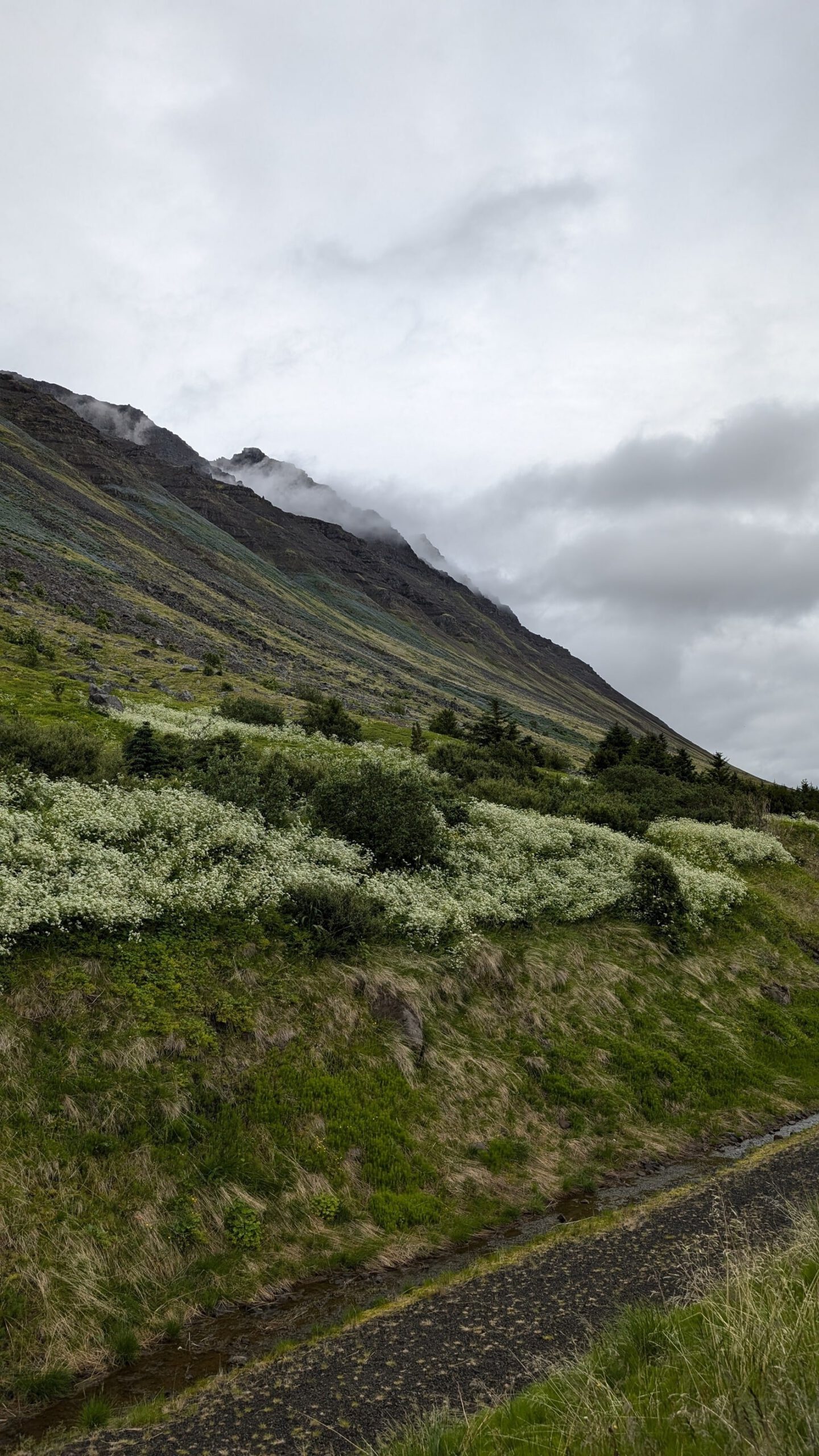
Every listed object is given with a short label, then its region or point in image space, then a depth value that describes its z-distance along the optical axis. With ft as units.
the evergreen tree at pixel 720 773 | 186.50
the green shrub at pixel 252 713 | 157.28
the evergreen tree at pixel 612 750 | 194.59
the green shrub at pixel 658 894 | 89.66
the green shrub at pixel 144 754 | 92.63
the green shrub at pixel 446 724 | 208.54
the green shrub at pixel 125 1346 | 32.12
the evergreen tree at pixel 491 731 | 188.85
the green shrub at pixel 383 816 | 86.17
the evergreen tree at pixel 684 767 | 193.77
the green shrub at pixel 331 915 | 61.16
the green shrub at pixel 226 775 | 87.15
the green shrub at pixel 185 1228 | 37.60
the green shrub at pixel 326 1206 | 42.47
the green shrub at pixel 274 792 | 87.04
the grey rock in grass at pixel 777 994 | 84.89
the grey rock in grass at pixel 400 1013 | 56.54
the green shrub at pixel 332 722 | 163.84
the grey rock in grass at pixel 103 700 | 135.74
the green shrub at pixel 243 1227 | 39.06
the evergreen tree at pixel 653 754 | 196.24
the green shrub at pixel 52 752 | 81.87
